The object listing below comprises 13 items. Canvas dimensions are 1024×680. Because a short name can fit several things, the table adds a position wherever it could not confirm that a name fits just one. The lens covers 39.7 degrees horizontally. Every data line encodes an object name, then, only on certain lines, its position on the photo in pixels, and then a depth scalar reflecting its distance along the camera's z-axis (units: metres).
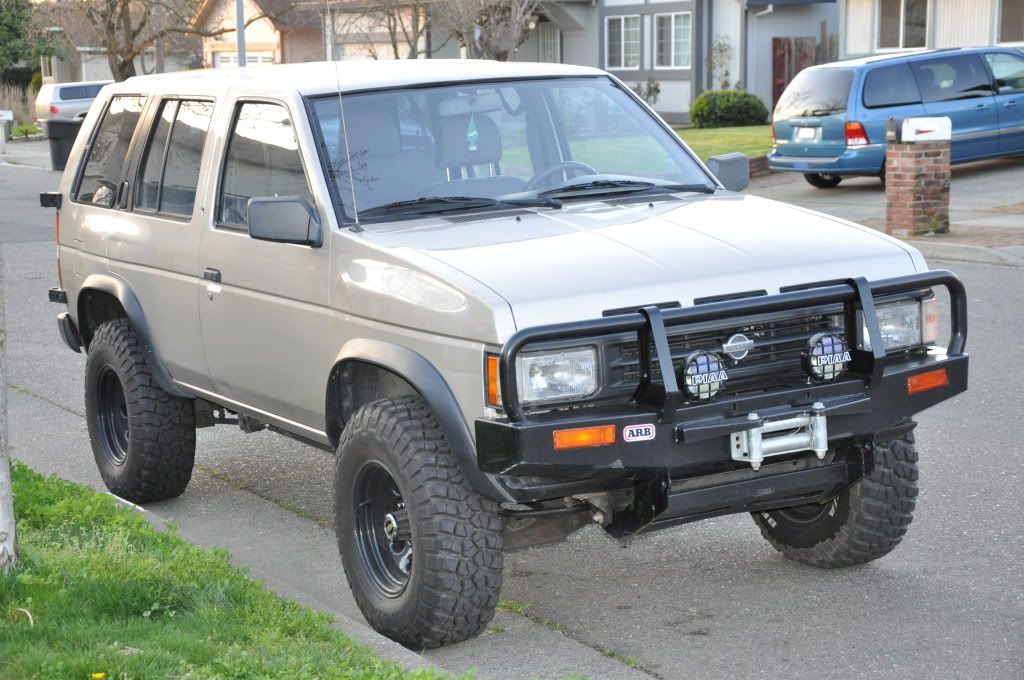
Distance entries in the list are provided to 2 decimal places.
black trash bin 21.30
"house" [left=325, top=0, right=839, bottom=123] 37.69
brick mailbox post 15.21
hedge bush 34.31
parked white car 43.56
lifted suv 4.43
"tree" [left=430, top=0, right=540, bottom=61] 37.93
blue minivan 19.42
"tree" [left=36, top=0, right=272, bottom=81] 41.12
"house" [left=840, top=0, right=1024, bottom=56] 30.16
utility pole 23.86
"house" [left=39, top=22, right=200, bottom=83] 46.97
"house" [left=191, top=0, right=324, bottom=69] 48.94
